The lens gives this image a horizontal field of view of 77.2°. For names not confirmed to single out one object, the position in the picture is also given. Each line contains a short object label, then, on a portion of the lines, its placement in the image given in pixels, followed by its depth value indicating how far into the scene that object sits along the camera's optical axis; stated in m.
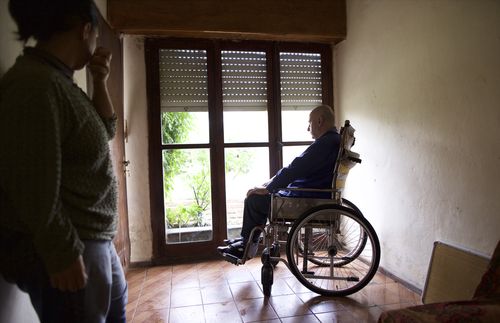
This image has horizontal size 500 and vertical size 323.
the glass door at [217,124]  2.72
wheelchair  1.87
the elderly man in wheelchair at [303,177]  1.97
